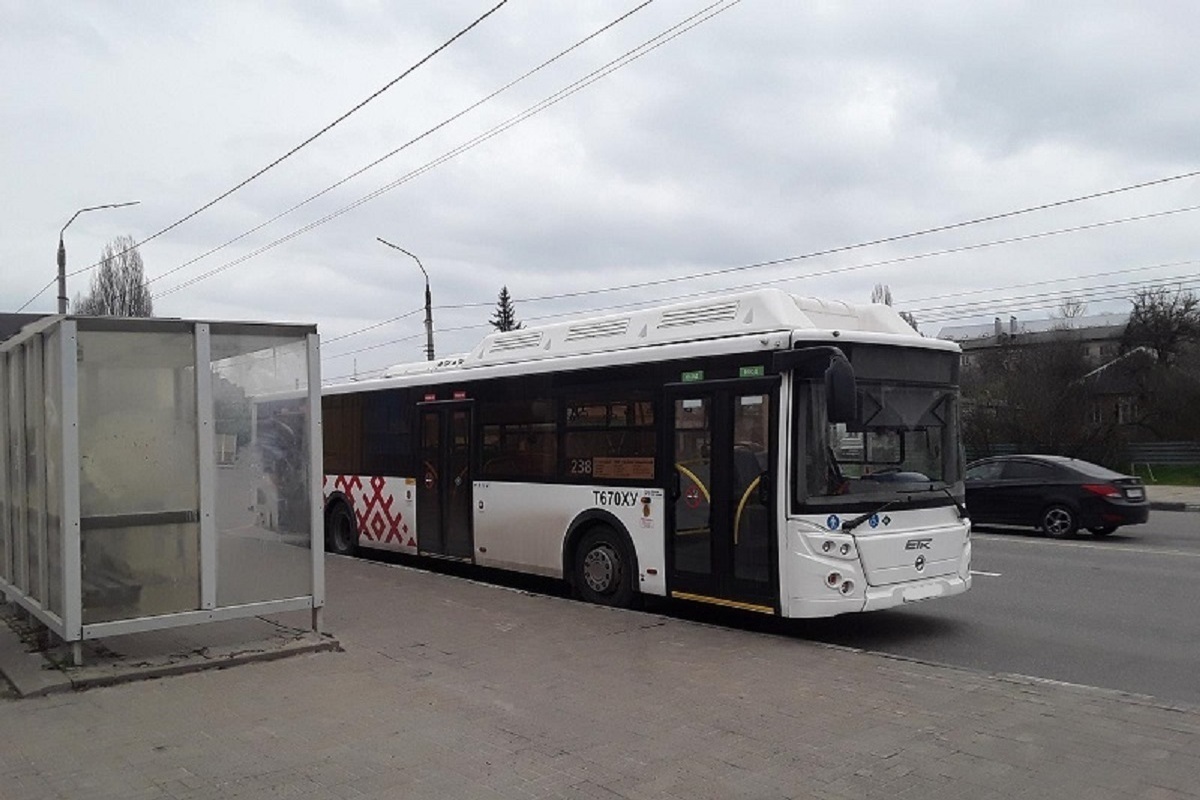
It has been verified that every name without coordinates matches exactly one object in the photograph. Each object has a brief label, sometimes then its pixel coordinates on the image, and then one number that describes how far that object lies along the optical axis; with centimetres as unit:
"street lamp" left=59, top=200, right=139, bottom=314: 2503
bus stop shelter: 745
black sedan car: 1755
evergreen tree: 7162
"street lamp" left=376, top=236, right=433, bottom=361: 2888
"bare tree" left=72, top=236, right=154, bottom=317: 4706
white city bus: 872
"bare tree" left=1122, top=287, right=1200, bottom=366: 4588
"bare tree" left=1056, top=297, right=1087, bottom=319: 4942
